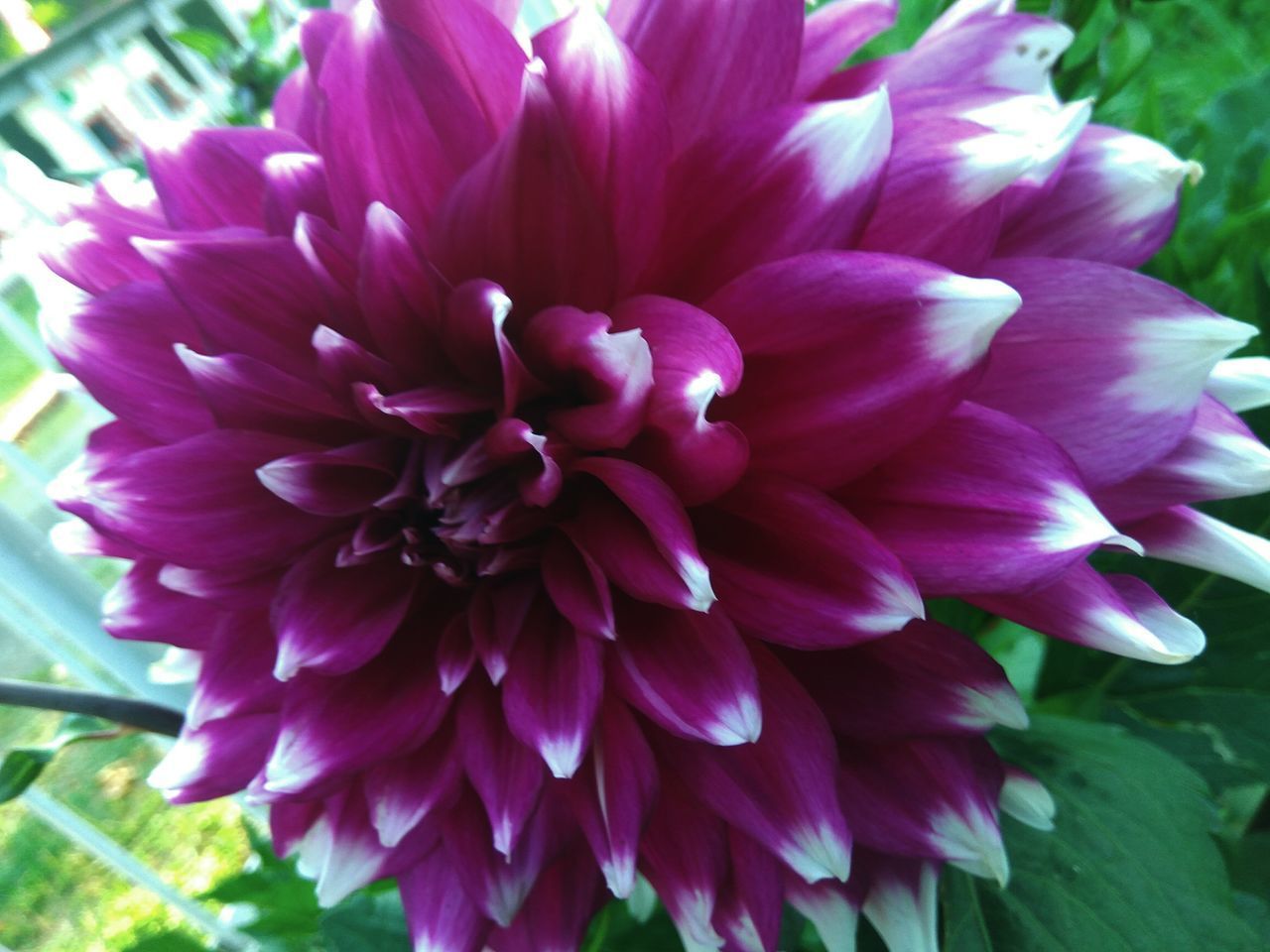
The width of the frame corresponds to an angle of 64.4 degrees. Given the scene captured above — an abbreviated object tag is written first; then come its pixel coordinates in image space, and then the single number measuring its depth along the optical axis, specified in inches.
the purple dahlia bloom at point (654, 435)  8.8
